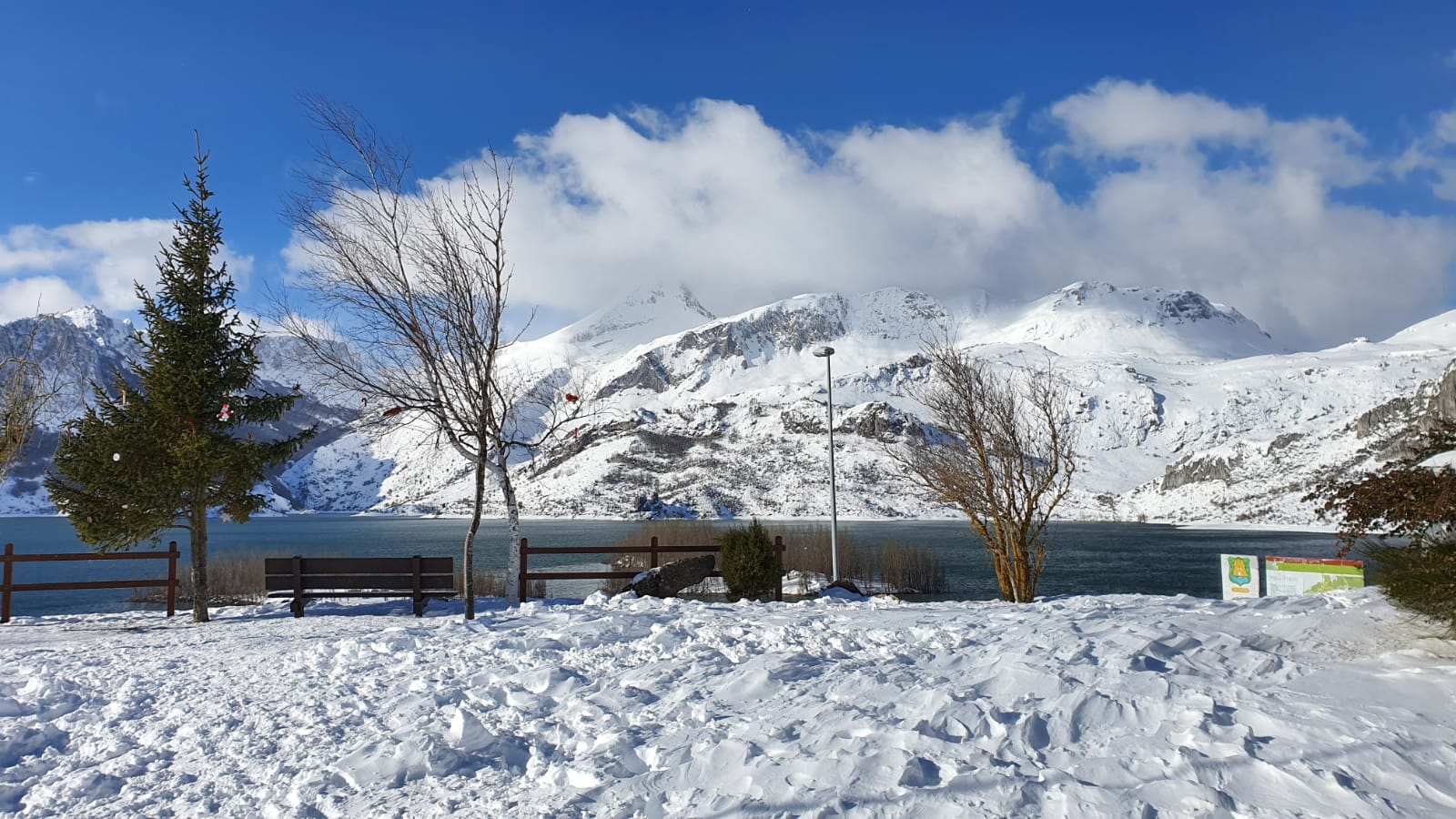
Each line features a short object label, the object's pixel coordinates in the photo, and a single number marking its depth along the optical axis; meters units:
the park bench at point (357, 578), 15.42
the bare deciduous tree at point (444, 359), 15.26
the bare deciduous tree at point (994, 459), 17.89
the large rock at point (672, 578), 17.34
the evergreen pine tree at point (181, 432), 14.47
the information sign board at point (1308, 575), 15.73
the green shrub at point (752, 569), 17.91
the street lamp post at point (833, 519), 23.16
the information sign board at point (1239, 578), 18.22
